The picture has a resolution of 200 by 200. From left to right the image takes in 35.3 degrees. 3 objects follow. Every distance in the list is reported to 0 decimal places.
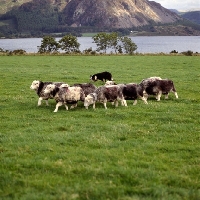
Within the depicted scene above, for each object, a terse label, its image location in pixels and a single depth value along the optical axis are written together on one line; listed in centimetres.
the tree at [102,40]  8781
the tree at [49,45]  8131
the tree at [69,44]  8128
